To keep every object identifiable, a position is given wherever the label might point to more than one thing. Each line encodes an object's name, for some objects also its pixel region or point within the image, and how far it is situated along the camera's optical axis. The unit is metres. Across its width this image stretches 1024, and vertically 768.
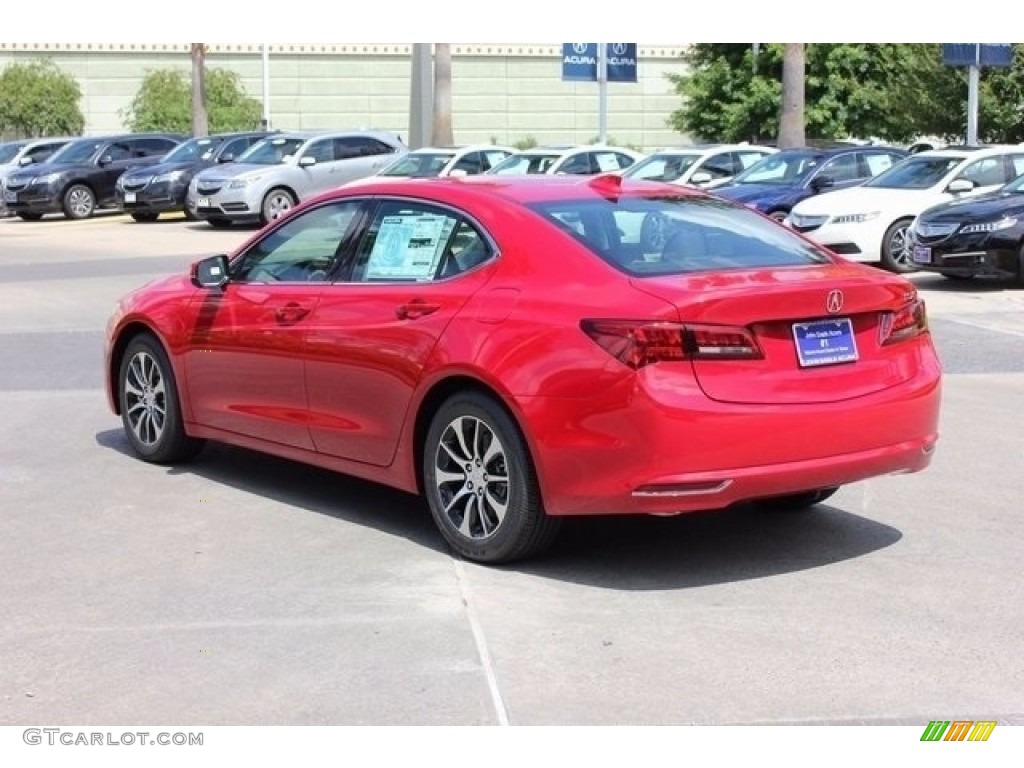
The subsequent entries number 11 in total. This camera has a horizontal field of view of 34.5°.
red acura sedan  6.00
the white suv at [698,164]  25.39
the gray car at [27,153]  35.72
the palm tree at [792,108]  33.34
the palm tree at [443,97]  38.12
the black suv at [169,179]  31.00
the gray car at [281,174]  28.75
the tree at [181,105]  53.22
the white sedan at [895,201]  18.98
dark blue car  21.98
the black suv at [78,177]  32.25
